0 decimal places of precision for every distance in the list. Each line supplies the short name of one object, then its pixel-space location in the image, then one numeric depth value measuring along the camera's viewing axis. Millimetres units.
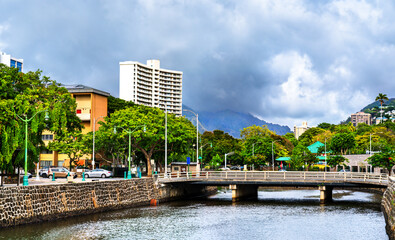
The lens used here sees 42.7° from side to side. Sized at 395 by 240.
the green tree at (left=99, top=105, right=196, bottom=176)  79000
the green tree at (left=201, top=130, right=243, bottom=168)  132512
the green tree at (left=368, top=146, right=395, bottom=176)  79625
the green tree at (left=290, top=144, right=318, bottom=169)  113875
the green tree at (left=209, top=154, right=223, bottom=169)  117188
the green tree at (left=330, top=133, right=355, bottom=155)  123500
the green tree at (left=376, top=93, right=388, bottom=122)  174875
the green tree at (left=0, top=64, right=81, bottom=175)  46375
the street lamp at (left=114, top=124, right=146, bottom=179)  72375
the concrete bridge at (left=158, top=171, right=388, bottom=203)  63219
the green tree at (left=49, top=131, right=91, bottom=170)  95312
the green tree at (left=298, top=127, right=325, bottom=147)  183075
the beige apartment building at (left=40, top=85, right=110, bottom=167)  113250
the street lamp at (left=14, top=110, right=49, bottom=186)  42794
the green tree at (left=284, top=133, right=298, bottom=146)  179500
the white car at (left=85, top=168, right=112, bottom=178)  76625
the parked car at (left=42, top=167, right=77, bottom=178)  75312
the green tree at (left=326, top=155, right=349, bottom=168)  101688
